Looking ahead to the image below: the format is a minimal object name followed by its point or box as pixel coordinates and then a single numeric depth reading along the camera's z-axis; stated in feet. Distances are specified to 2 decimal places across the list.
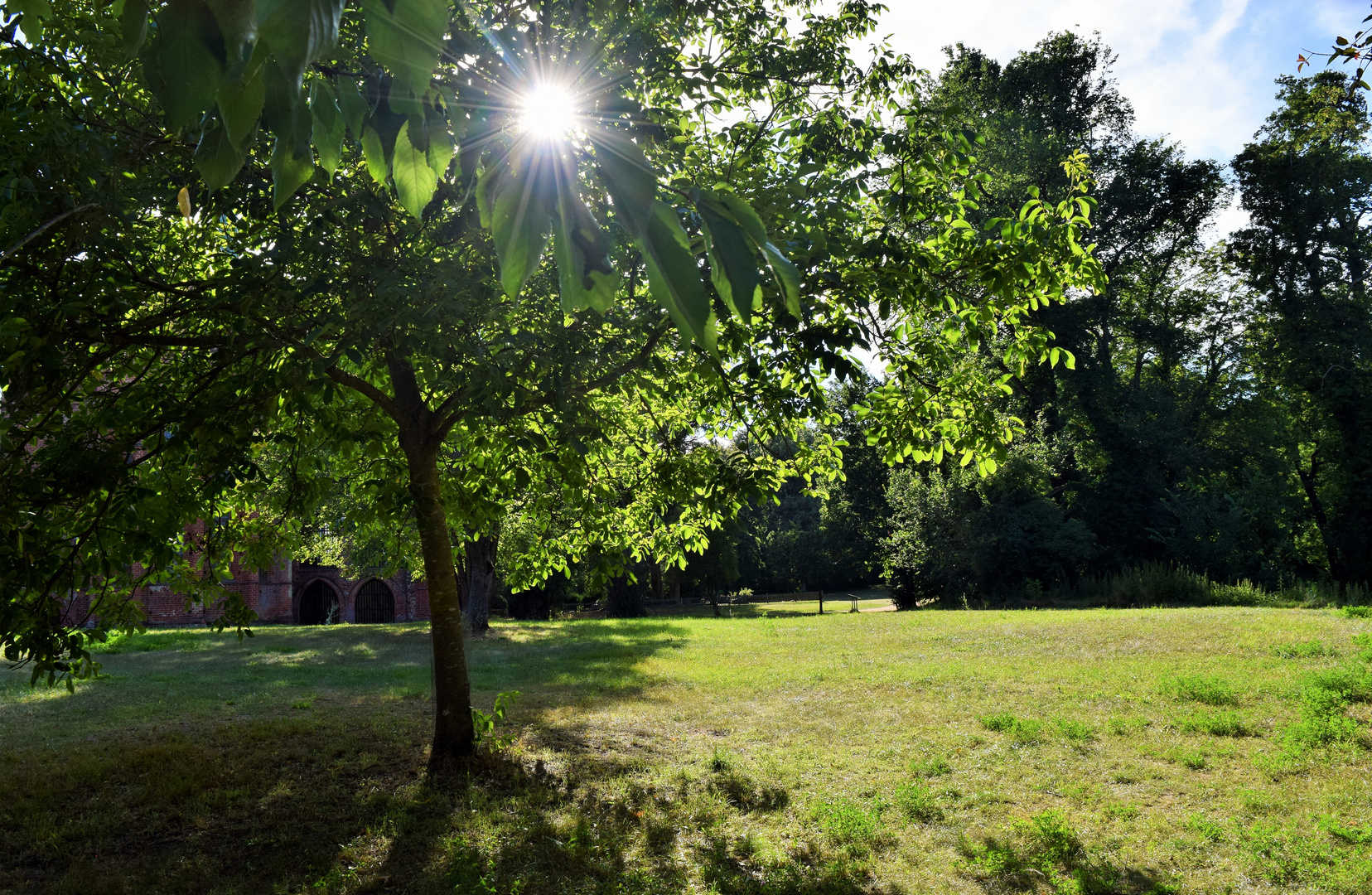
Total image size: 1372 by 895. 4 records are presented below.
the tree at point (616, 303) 16.80
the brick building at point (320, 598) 123.85
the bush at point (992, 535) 89.51
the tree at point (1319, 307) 84.69
